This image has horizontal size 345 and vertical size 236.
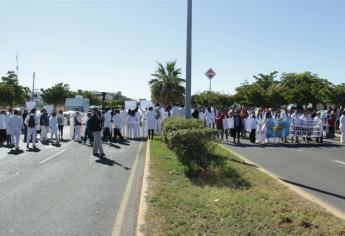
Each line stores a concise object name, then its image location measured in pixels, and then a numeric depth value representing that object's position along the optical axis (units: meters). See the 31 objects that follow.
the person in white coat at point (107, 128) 23.81
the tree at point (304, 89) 46.19
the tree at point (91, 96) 97.94
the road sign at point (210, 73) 24.12
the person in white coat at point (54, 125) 24.19
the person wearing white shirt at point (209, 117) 28.47
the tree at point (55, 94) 77.12
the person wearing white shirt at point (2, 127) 22.80
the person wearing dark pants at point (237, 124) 22.69
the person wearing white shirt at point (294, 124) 24.47
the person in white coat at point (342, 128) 24.27
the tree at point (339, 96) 41.72
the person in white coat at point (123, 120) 26.30
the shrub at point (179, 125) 12.80
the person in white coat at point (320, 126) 24.45
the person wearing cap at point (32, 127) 20.65
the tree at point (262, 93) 60.06
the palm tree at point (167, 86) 54.97
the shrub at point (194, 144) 11.55
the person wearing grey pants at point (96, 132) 16.95
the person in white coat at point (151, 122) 24.22
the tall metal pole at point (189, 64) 16.34
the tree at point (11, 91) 53.31
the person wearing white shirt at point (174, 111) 27.55
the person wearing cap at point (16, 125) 19.57
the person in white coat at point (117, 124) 24.25
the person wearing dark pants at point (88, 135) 21.98
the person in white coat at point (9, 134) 20.40
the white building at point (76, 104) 58.12
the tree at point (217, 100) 76.81
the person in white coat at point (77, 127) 24.34
